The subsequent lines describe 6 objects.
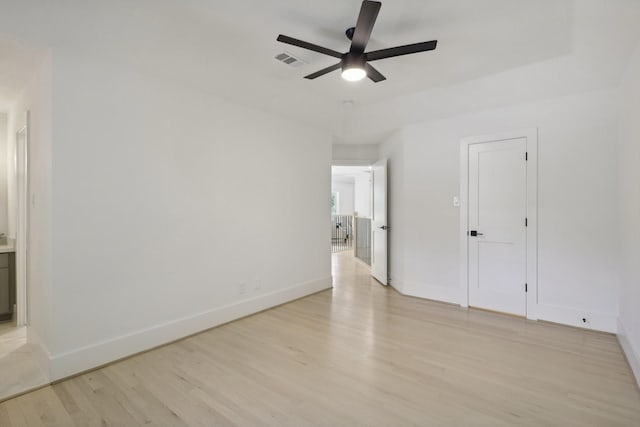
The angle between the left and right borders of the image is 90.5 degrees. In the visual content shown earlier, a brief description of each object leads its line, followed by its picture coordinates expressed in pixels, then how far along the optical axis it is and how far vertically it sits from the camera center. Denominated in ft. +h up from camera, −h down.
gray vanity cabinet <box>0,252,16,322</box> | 11.59 -2.71
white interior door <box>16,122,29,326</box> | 10.94 -0.87
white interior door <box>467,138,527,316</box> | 12.78 -0.69
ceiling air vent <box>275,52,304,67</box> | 10.09 +4.90
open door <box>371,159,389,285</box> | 17.57 -0.84
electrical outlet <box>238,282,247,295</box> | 12.58 -3.12
